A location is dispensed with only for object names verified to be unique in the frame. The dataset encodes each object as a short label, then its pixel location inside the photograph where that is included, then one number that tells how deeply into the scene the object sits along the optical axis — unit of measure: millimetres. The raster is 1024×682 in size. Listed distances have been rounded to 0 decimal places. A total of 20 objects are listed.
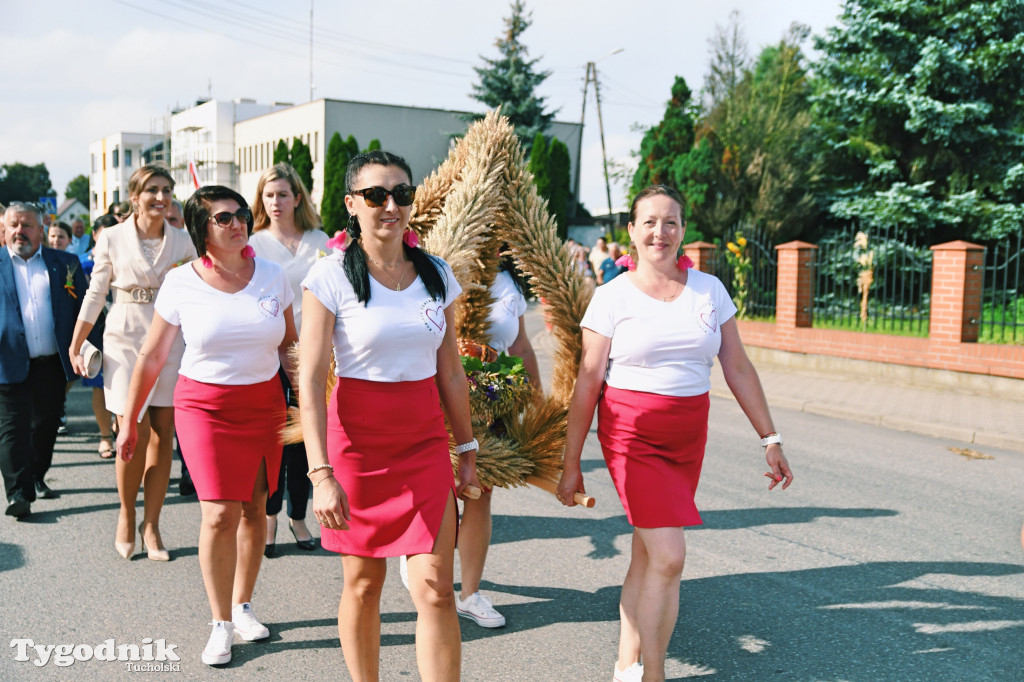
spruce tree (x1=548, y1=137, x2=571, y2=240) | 39531
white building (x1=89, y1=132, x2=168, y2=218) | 87875
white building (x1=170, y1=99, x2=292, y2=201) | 57656
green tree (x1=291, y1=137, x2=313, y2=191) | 39969
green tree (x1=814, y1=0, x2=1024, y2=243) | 16969
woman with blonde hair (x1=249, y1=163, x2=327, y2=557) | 5000
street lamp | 40362
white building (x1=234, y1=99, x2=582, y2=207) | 44406
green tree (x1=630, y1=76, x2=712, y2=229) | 22250
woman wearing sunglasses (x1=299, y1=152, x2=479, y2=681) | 2828
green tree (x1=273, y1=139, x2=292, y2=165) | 41900
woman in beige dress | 4984
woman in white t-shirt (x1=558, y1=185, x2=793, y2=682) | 3266
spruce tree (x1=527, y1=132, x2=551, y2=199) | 37438
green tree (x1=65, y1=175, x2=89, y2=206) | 131375
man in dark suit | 5902
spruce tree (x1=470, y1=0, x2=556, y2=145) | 40562
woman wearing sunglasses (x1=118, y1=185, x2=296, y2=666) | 3727
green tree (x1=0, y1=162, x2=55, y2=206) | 100750
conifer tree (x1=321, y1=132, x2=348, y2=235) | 37656
